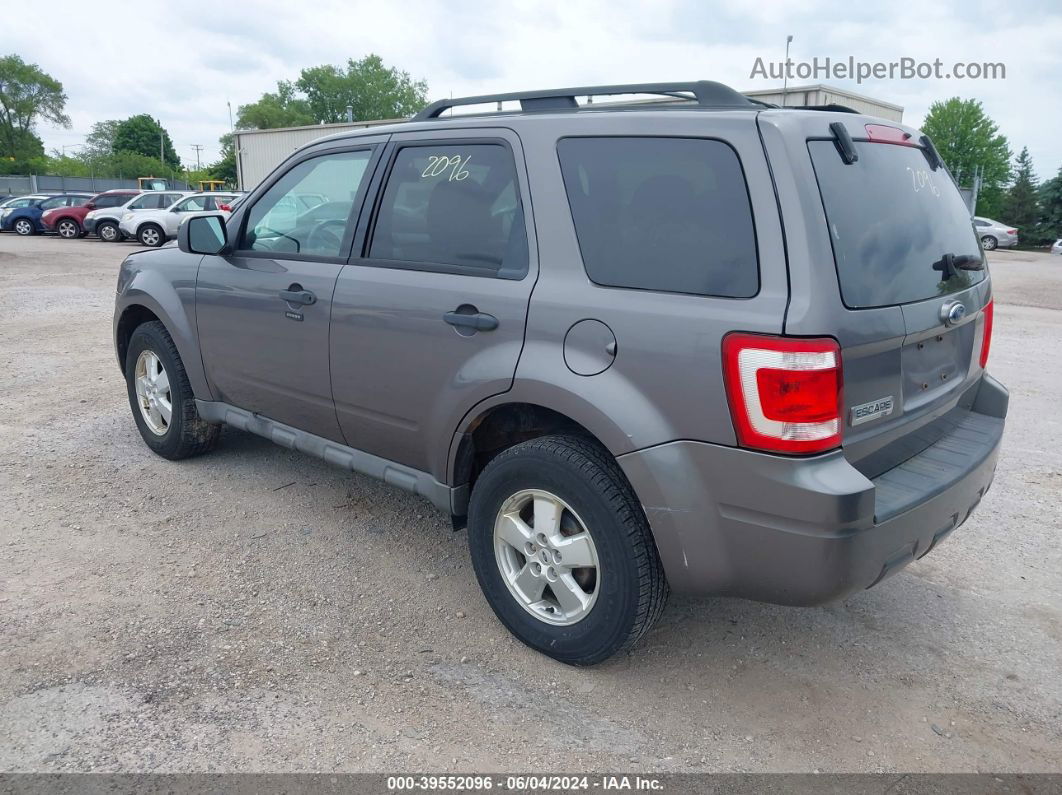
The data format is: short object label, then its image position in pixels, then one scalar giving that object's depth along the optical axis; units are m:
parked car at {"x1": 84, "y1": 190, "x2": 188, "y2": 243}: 24.23
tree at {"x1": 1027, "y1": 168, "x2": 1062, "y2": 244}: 47.03
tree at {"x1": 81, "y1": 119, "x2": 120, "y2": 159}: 90.06
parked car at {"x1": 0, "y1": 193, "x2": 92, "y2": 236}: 27.88
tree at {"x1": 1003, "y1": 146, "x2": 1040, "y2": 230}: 49.78
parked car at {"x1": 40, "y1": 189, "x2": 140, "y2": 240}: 26.73
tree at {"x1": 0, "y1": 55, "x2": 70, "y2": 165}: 73.88
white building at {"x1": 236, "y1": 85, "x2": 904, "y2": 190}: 29.67
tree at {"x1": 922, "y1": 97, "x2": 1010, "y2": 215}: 70.25
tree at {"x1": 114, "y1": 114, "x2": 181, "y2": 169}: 106.62
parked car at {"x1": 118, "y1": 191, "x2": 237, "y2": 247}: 22.54
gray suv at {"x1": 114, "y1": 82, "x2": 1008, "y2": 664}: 2.46
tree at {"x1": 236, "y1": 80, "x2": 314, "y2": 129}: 95.25
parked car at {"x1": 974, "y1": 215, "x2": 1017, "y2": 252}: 34.56
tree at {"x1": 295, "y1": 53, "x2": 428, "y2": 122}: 94.50
